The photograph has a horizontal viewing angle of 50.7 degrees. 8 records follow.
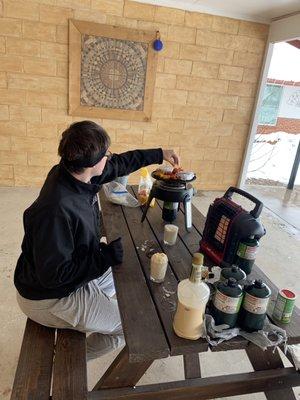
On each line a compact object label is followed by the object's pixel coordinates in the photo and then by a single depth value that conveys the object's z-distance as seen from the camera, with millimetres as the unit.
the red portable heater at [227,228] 1237
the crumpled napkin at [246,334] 988
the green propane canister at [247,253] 1235
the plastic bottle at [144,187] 2035
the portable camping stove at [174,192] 1669
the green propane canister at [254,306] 979
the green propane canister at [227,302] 969
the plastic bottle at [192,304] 949
